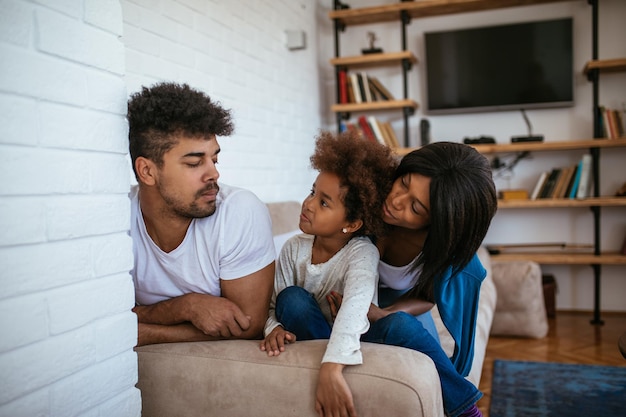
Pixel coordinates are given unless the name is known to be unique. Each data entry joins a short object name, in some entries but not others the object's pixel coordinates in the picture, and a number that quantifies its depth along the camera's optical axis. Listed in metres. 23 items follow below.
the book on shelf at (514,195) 3.65
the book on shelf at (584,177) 3.51
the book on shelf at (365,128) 3.83
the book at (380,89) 3.89
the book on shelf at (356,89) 3.89
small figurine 3.89
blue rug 2.22
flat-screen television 3.64
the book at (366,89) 3.88
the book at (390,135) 3.87
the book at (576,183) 3.54
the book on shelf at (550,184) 3.62
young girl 1.37
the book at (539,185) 3.65
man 1.31
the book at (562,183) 3.59
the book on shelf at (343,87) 3.90
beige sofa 1.08
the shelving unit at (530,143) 3.44
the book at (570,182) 3.58
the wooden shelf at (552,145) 3.38
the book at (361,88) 3.90
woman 1.30
